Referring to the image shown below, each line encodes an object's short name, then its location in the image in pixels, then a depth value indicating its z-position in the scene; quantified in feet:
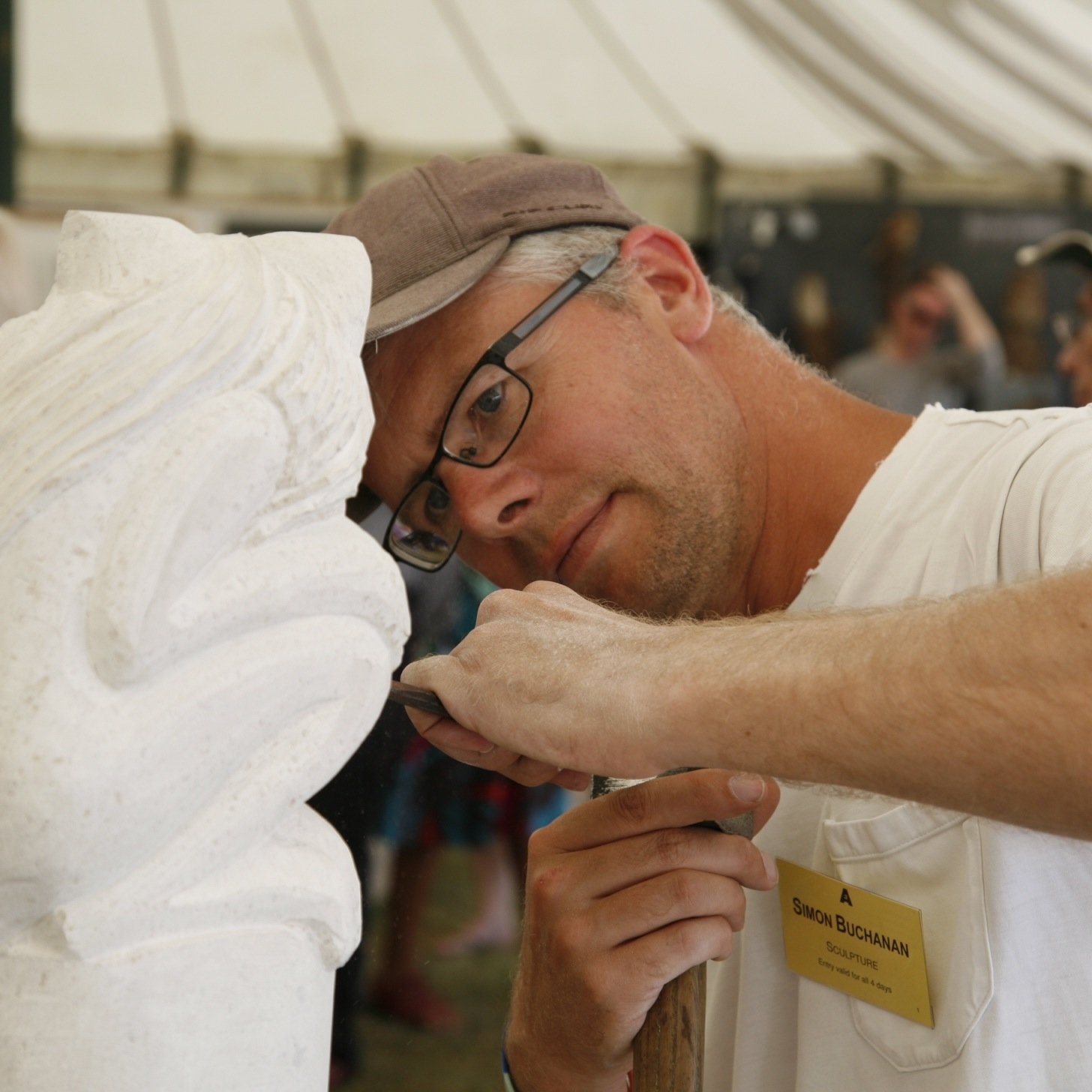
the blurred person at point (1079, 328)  7.82
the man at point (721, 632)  2.51
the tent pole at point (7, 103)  7.70
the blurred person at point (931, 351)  12.91
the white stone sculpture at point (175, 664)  2.34
